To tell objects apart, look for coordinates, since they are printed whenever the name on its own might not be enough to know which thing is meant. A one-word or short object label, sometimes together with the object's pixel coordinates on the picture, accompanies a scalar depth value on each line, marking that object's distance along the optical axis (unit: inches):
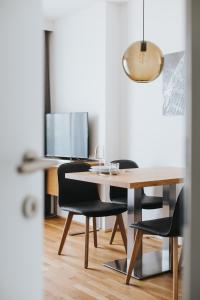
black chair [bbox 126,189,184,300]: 102.8
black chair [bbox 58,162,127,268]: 129.5
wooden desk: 189.6
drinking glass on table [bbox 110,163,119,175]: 130.8
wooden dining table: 115.3
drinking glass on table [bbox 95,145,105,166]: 182.1
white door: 41.4
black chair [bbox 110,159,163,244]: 145.1
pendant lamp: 109.4
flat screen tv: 187.6
